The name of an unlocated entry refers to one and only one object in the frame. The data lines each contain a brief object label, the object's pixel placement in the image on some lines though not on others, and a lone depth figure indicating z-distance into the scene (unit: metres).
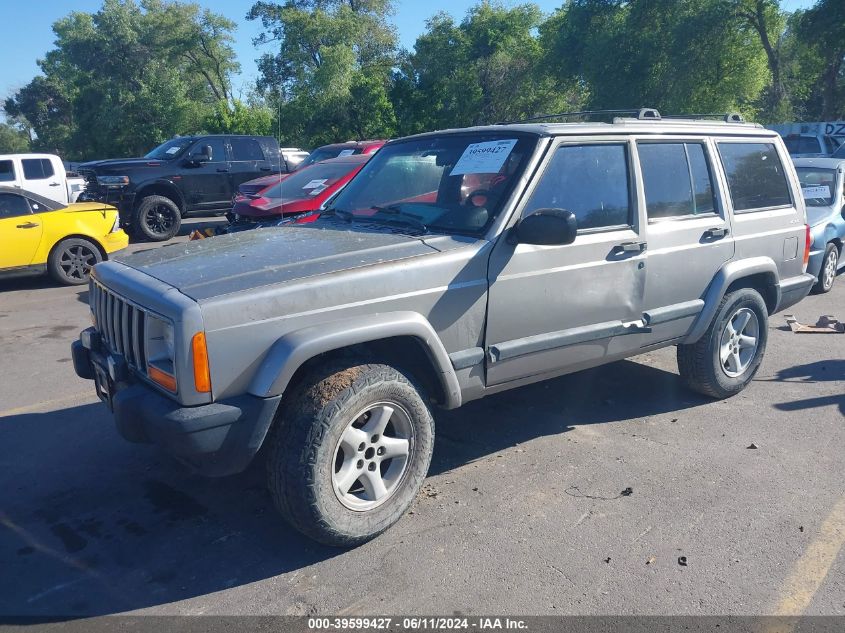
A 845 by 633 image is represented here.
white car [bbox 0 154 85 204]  15.77
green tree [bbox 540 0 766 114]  23.20
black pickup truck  13.41
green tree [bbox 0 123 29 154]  57.75
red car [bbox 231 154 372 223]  9.14
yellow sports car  9.35
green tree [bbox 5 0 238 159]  39.00
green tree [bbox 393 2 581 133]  32.59
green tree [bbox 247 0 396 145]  25.12
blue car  8.76
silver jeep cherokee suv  3.08
